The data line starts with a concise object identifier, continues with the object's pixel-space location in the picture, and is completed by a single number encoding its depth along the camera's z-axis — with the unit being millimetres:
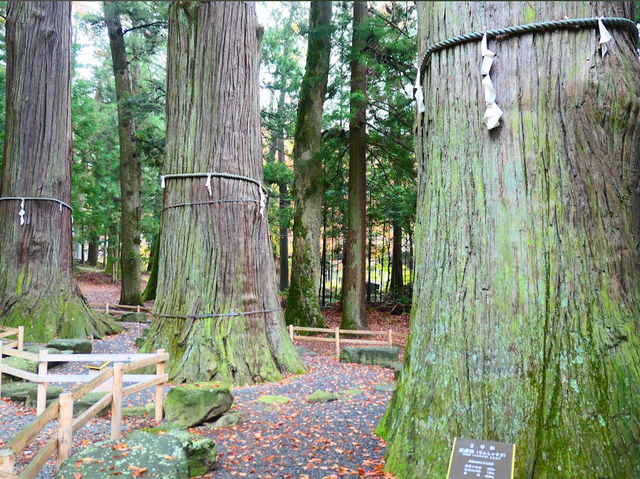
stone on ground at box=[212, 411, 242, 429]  4812
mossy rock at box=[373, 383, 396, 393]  6598
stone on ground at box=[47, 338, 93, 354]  8086
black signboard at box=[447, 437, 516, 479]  2648
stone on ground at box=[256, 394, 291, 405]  5691
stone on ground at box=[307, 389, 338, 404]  5824
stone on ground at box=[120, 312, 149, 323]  14202
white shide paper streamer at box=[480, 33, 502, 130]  3104
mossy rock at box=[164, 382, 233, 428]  4859
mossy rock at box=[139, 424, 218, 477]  3586
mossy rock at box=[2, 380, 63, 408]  6055
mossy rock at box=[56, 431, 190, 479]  3033
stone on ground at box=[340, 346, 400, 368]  9539
